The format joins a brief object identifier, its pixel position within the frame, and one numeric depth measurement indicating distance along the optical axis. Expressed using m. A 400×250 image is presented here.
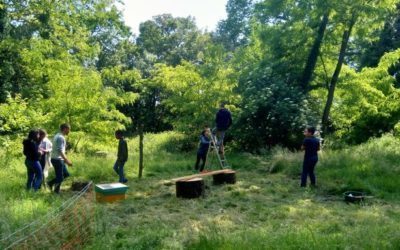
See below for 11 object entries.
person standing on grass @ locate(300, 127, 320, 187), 10.93
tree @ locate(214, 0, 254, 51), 49.12
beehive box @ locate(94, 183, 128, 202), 9.20
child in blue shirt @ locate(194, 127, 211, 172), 13.20
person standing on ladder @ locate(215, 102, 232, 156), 14.05
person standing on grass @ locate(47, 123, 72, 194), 9.79
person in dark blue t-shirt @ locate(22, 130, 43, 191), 9.45
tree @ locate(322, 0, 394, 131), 16.06
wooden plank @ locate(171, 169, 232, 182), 10.46
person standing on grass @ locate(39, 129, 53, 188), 9.94
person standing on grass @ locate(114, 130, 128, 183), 11.07
